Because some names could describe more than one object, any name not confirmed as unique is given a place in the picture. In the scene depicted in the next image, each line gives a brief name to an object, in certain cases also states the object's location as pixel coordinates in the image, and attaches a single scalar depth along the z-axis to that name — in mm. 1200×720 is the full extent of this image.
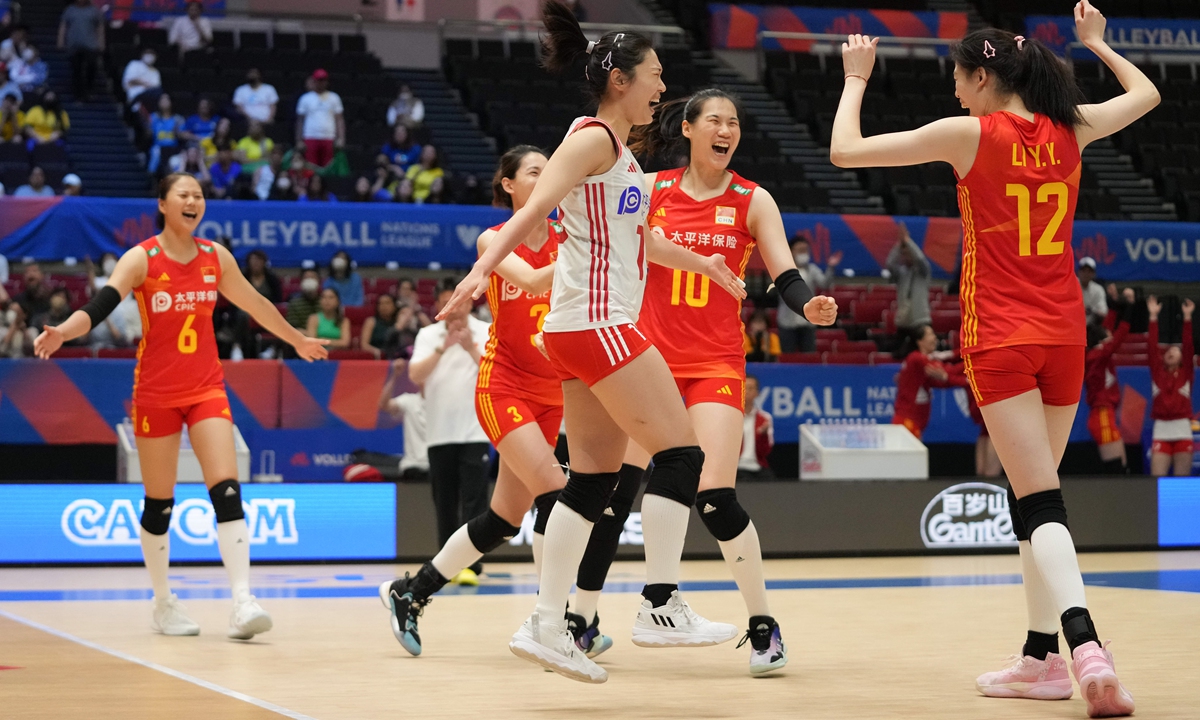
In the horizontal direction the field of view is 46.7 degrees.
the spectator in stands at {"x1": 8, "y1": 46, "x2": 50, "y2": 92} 17891
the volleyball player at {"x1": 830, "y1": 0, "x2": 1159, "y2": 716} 4434
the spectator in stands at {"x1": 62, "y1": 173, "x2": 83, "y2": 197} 15250
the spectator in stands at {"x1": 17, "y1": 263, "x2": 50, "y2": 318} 12891
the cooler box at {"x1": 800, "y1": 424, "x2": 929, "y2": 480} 11273
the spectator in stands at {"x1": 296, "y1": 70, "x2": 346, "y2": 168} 17312
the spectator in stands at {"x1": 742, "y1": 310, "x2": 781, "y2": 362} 13562
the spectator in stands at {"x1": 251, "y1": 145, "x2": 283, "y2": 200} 16125
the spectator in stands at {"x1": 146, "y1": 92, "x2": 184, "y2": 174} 16641
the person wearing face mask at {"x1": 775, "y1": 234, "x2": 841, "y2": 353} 14781
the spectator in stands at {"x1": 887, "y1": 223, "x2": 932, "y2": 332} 15055
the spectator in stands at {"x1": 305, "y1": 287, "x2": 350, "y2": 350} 13406
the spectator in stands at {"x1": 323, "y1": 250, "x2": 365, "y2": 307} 14852
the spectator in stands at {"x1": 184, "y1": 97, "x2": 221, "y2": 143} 16812
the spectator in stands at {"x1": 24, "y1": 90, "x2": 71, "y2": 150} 16844
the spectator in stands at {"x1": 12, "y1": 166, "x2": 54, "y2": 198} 15250
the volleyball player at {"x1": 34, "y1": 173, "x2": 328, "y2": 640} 6379
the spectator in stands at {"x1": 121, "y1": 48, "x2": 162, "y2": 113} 17891
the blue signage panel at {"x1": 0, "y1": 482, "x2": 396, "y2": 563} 9906
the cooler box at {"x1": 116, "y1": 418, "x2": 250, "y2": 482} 10477
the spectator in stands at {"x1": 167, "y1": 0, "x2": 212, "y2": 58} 19438
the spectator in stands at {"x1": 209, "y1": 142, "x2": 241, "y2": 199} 16203
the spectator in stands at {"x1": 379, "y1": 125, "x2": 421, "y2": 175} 17469
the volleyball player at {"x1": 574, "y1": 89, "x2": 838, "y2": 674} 5148
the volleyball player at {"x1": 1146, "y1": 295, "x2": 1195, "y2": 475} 12750
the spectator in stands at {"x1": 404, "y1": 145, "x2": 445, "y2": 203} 16969
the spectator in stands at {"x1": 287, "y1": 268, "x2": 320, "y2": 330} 13648
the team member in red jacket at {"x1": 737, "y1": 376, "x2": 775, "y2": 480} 11469
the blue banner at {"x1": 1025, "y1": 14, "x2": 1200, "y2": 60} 23766
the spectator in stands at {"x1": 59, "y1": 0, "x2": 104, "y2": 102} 18375
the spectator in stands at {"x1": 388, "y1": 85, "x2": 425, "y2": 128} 18531
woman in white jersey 4293
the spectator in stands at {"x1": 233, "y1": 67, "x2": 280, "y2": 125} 17656
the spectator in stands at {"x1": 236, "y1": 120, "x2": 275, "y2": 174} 16578
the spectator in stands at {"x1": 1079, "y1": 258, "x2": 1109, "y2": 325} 15289
